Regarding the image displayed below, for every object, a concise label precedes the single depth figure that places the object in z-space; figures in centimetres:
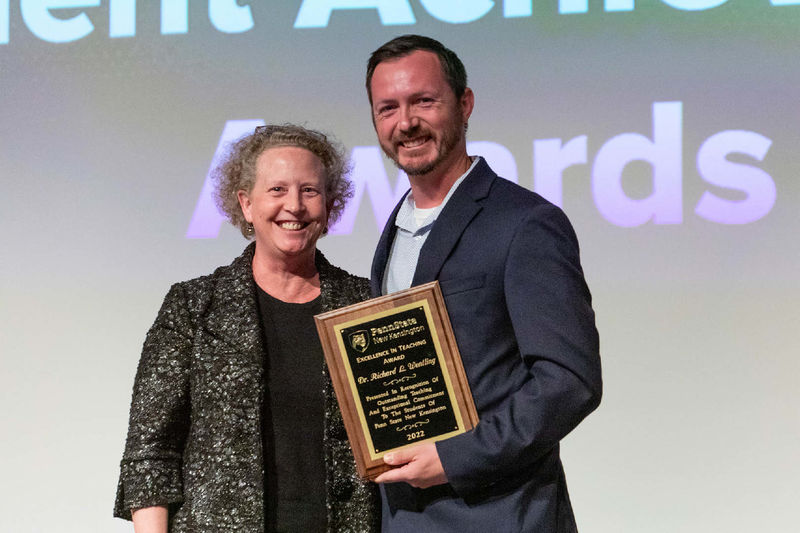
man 406
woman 443
